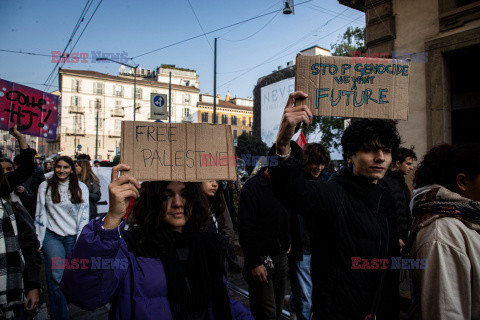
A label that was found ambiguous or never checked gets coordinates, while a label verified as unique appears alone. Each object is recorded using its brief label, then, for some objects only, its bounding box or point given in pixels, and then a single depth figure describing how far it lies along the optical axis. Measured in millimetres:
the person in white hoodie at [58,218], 3592
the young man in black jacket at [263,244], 2998
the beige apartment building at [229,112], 60406
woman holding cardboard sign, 1320
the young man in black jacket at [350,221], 1616
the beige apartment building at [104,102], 51844
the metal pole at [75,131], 50509
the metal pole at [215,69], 14239
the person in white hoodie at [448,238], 1561
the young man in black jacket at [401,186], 3676
